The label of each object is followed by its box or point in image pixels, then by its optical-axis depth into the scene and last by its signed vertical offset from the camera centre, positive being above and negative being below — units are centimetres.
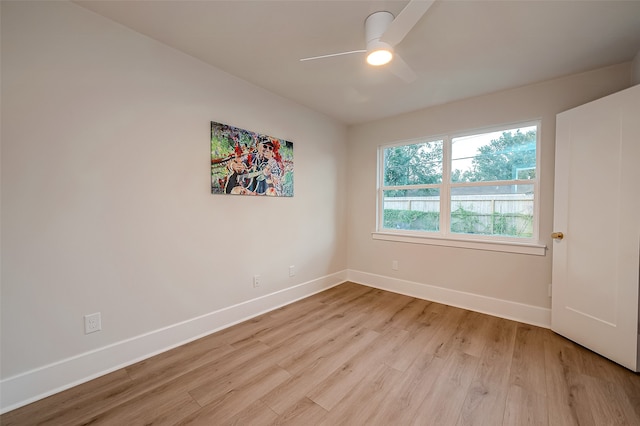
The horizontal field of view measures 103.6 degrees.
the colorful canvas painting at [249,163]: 239 +47
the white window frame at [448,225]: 262 -20
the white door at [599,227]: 187 -14
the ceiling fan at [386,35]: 138 +105
